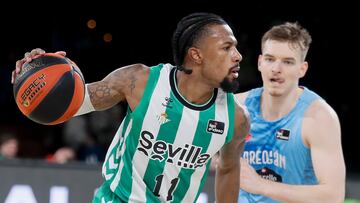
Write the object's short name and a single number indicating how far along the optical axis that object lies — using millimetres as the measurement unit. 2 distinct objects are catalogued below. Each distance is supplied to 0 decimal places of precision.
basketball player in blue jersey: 8410
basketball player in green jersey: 7299
